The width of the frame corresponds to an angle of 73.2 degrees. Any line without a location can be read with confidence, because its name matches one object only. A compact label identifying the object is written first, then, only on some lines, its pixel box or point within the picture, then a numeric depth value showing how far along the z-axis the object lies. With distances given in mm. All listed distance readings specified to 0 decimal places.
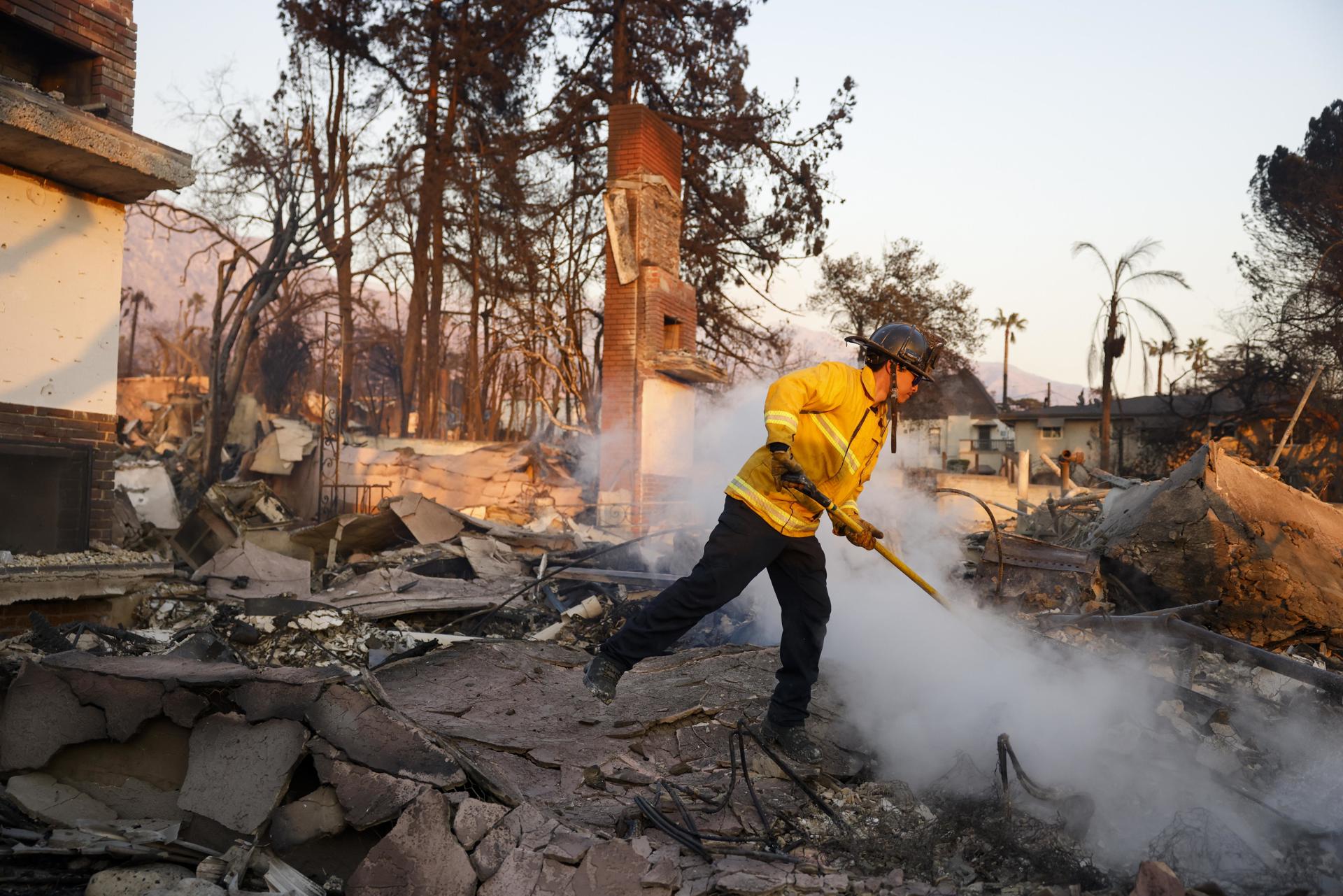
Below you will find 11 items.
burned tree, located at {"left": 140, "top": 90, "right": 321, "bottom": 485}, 17859
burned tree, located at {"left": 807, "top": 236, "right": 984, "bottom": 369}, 30031
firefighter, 4172
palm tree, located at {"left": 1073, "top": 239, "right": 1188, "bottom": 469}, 26828
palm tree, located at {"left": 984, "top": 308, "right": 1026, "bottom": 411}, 65481
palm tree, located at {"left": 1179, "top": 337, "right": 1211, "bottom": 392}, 35247
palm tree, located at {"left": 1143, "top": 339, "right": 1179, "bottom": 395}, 48009
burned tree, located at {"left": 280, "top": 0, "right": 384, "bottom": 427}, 19219
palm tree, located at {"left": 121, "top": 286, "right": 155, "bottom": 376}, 40938
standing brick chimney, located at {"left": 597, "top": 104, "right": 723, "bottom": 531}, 14508
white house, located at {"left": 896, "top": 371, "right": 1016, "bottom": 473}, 41562
